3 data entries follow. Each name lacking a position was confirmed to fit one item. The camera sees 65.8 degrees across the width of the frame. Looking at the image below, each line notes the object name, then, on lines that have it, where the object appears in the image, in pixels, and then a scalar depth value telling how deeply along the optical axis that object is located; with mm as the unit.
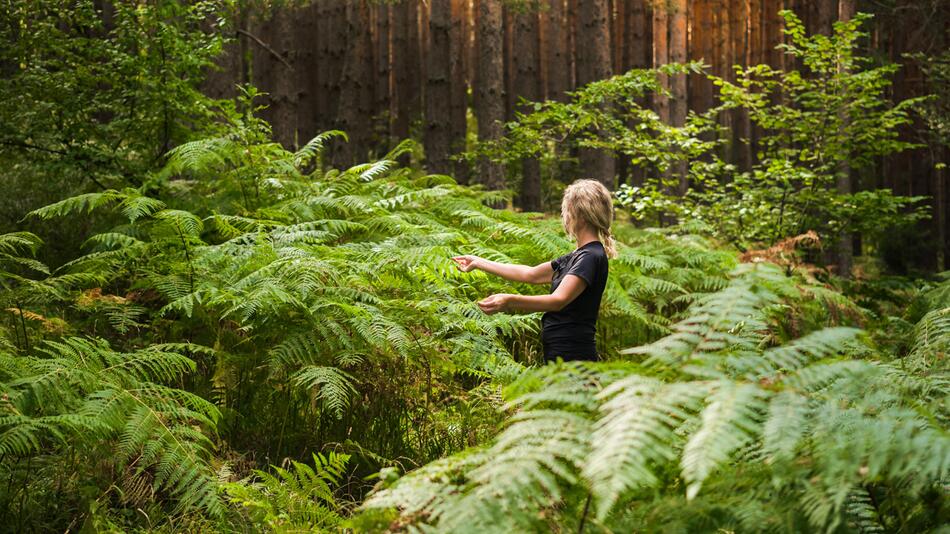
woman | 3988
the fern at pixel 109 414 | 2900
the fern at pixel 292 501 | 3027
